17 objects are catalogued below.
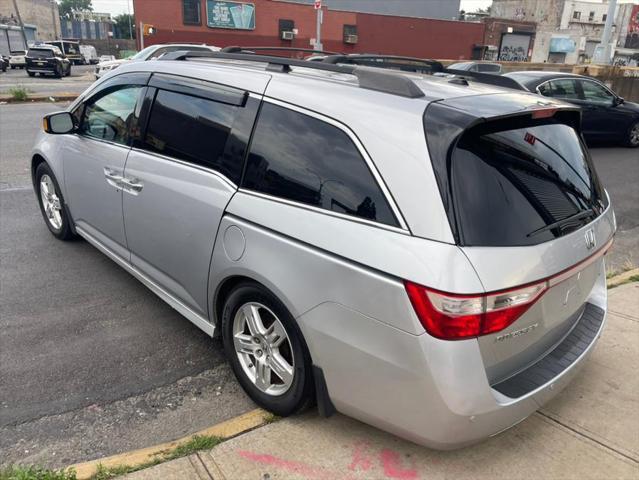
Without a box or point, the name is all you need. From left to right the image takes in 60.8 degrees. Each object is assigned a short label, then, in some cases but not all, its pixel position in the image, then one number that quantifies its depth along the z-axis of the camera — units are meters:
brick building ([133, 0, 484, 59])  34.09
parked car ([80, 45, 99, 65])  56.78
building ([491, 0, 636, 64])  55.84
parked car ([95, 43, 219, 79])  13.91
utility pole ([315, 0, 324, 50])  18.39
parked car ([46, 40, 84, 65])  52.10
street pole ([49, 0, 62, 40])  84.94
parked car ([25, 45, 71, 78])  31.61
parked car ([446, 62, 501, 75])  14.46
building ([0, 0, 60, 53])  53.97
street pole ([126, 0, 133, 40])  86.56
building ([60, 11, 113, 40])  90.25
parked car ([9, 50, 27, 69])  43.56
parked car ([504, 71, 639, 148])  10.73
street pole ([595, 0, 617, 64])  16.84
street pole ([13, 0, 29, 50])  57.25
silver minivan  2.10
